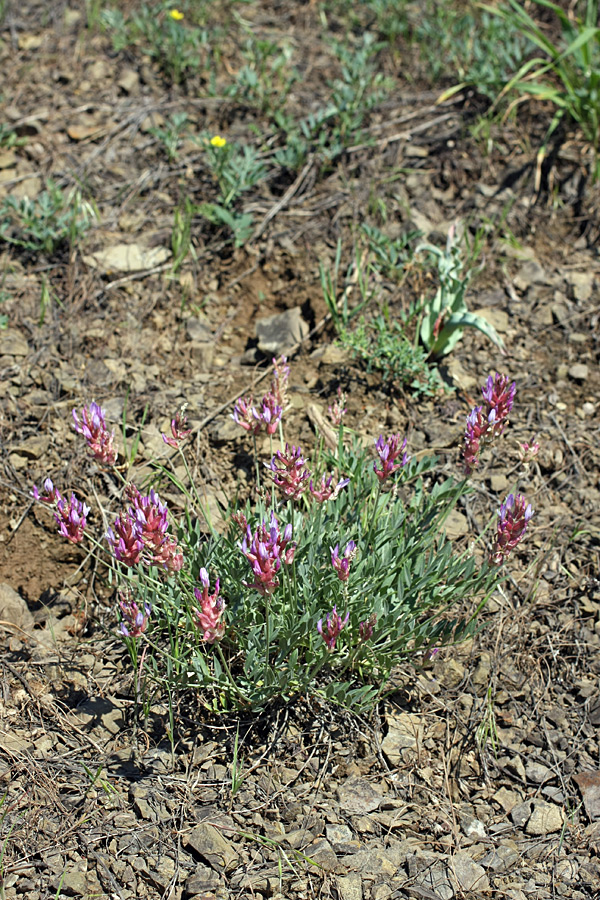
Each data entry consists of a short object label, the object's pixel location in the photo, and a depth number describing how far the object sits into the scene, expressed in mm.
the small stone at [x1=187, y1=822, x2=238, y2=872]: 2418
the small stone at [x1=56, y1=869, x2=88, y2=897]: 2289
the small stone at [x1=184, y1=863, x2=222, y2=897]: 2342
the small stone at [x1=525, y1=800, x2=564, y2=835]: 2670
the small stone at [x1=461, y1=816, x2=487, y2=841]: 2639
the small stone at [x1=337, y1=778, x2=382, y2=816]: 2641
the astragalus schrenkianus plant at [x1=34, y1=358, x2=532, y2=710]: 2527
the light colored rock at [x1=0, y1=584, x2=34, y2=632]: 3092
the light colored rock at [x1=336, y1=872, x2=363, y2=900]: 2357
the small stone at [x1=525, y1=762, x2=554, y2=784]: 2818
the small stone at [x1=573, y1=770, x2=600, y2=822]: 2699
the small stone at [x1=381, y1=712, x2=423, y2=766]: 2832
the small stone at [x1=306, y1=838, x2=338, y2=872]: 2420
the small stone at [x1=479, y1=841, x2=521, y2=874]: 2508
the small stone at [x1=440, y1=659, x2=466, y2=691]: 3053
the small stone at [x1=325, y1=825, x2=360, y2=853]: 2500
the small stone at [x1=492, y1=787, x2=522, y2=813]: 2752
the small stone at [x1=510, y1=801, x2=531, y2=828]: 2695
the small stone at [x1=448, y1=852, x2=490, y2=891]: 2441
